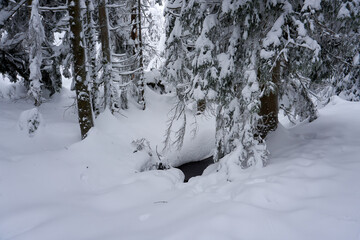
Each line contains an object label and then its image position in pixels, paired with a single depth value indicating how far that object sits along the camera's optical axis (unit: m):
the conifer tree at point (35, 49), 6.39
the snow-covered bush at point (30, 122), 6.65
